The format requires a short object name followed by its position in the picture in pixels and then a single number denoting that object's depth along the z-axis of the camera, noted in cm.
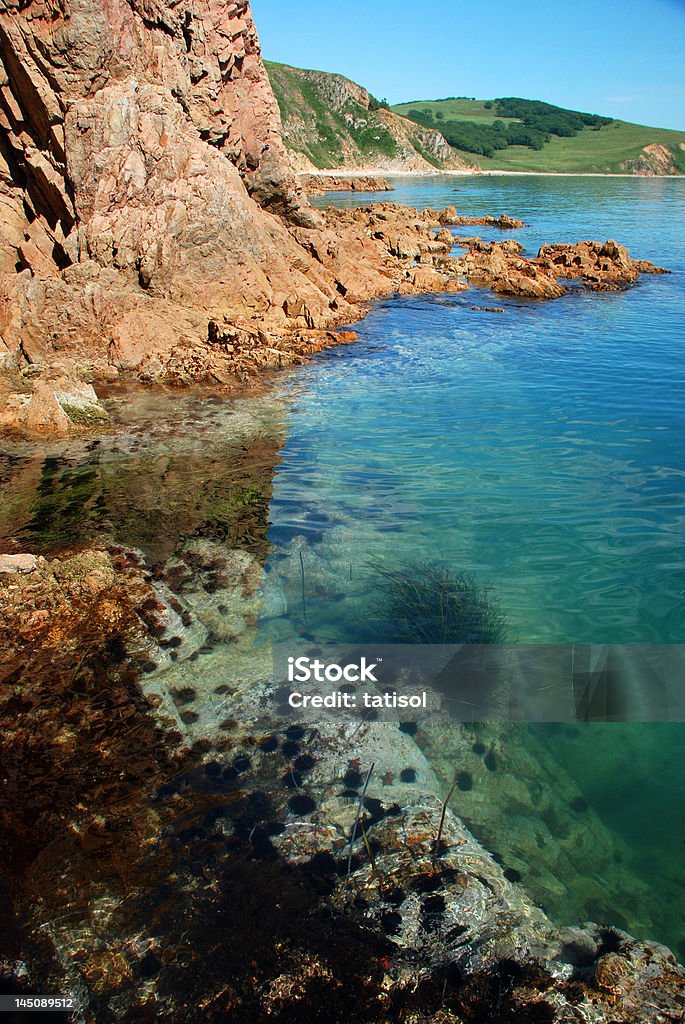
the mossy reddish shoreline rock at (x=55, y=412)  1088
